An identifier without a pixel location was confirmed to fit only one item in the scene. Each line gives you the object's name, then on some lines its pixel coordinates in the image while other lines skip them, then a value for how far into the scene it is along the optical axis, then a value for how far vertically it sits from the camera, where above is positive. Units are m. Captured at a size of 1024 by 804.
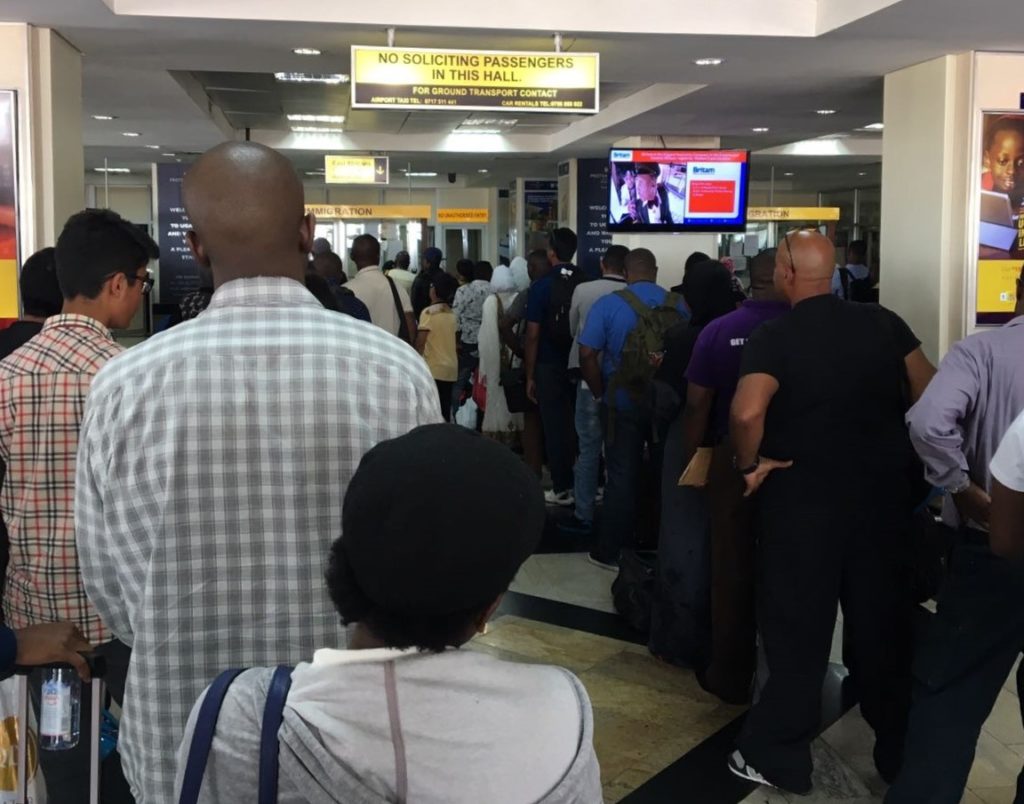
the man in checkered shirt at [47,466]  2.31 -0.39
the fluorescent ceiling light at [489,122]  11.69 +1.82
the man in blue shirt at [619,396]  5.38 -0.55
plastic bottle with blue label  2.21 -0.88
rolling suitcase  2.19 -0.94
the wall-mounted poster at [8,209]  5.28 +0.38
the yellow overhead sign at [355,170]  13.30 +1.46
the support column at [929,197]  6.21 +0.56
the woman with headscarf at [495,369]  7.45 -0.56
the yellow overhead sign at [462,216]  20.44 +1.37
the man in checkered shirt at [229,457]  1.56 -0.25
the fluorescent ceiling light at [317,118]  12.11 +1.92
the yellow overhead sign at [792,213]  17.95 +1.28
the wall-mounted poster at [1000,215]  6.12 +0.43
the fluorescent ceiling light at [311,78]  9.22 +1.82
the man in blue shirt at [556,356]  6.64 -0.43
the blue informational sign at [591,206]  13.48 +1.03
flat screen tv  9.55 +0.90
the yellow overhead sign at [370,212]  18.69 +1.33
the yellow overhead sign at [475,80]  5.82 +1.14
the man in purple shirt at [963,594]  2.75 -0.78
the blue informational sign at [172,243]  14.23 +0.58
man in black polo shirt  3.13 -0.58
